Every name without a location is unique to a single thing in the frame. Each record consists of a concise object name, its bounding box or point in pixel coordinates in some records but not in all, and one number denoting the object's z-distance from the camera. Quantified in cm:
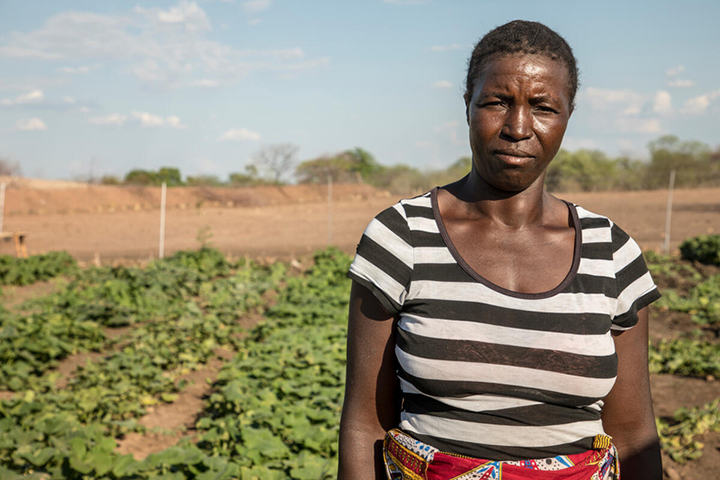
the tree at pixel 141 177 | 4009
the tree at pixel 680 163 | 2620
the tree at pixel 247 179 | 3641
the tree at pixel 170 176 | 4161
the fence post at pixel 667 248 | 1249
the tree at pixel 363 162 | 5135
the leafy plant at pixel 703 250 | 1066
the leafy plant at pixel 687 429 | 392
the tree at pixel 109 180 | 3844
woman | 124
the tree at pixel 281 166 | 4159
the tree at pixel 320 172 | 3820
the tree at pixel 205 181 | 3828
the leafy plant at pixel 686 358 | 550
